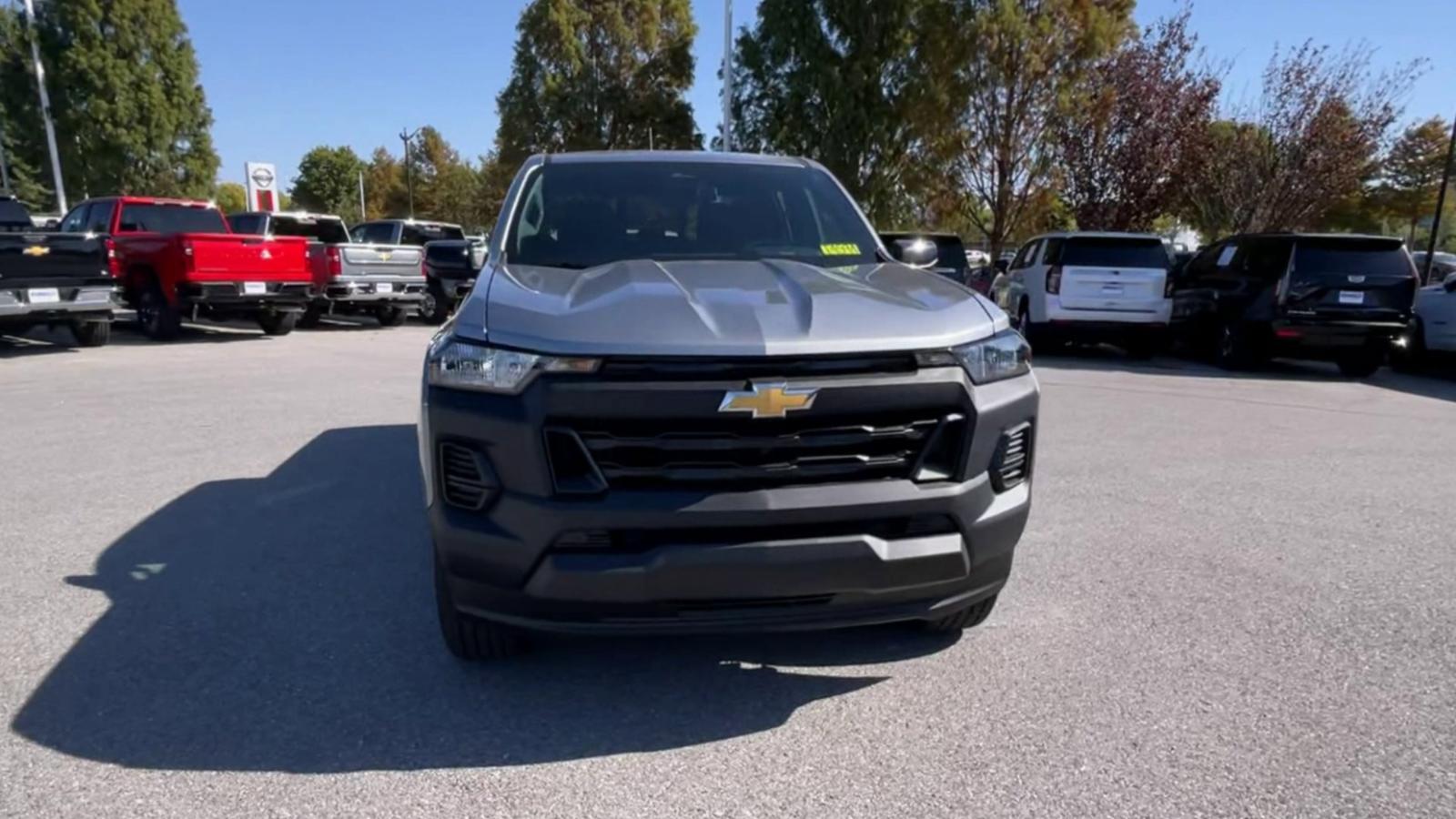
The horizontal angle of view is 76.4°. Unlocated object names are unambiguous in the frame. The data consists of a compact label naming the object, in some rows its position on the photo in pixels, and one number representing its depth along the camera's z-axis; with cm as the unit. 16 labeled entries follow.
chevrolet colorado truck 258
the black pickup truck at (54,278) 1119
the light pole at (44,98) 2639
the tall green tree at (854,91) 2402
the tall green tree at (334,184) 6912
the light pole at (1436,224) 1720
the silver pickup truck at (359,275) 1500
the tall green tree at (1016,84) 2016
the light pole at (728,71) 2634
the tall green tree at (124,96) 3459
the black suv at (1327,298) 1130
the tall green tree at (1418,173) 3077
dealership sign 2373
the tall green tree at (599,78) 3606
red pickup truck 1283
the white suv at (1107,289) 1241
